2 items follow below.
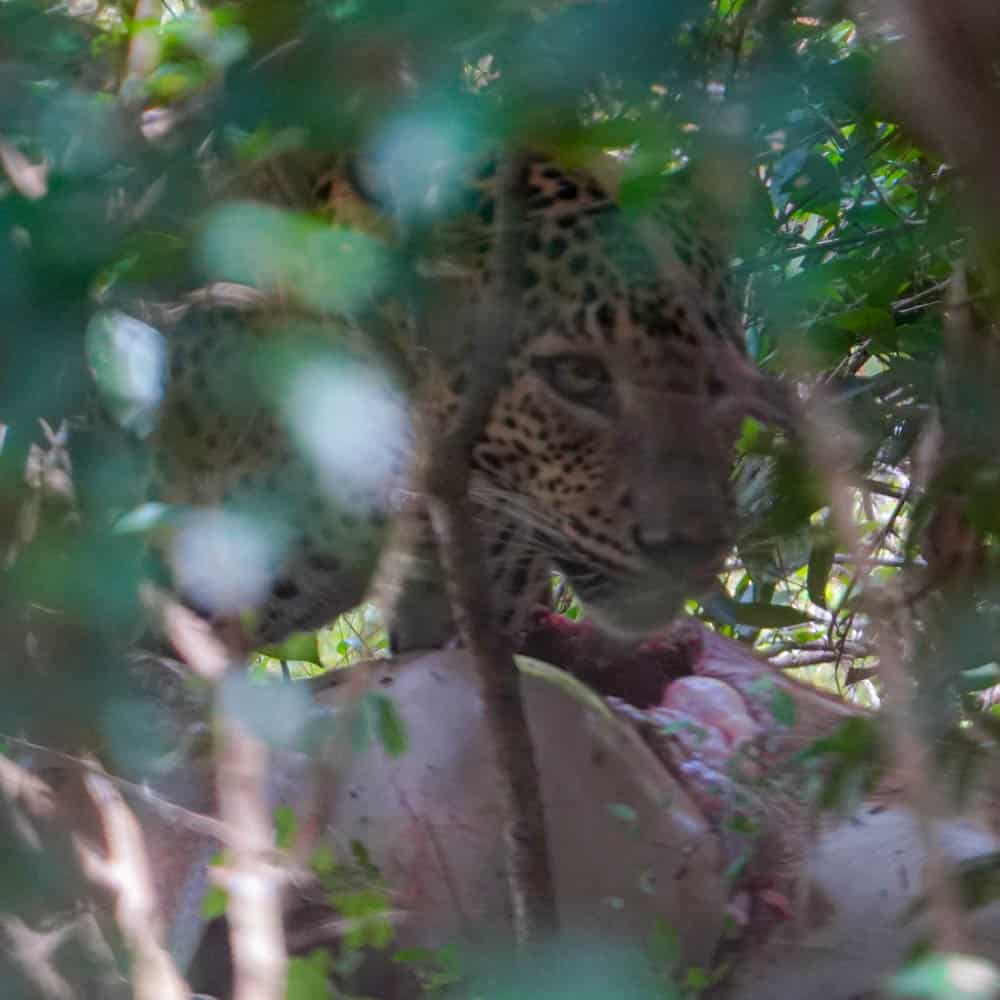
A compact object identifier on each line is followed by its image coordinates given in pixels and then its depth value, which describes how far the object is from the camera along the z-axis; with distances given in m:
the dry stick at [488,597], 6.96
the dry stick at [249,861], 6.08
